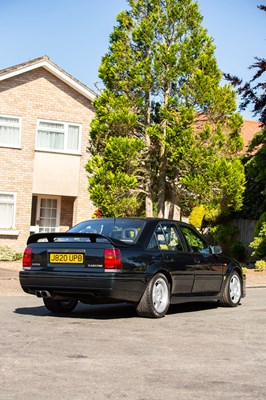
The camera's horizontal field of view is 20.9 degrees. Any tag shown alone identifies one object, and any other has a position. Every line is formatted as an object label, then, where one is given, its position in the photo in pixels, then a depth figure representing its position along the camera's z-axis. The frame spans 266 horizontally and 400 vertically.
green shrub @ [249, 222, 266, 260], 23.45
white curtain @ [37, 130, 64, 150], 27.05
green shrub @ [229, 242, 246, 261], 26.87
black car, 9.40
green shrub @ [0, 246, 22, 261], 23.07
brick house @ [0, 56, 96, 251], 26.56
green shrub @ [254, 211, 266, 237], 24.12
